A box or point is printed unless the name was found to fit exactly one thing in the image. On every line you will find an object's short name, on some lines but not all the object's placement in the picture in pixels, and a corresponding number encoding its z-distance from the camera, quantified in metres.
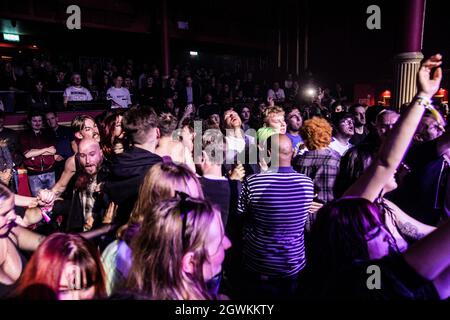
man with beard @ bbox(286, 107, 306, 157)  3.75
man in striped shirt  2.14
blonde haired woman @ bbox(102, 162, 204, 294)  1.49
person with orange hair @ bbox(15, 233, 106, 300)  1.15
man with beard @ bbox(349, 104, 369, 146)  4.12
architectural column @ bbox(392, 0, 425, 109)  5.45
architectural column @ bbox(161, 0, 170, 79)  10.82
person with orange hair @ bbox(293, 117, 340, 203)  2.66
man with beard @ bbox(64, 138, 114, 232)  2.27
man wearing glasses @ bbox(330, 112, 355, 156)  3.48
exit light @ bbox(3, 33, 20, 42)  10.74
